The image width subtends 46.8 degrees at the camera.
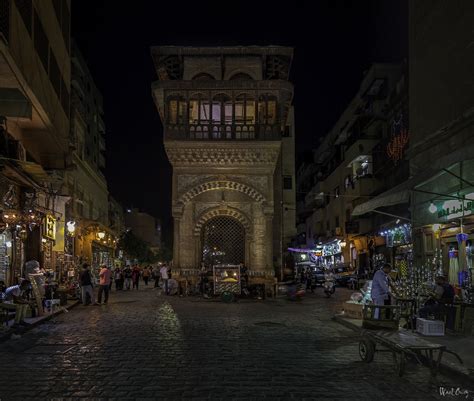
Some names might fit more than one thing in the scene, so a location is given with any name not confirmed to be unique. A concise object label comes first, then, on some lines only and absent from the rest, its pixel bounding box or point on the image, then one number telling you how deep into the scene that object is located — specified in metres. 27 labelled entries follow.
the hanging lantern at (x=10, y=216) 14.62
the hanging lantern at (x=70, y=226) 22.49
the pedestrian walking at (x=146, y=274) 37.84
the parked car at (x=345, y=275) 33.86
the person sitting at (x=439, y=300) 11.38
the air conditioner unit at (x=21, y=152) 15.55
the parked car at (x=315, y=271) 33.12
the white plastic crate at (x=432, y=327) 10.45
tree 59.38
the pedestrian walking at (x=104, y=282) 19.67
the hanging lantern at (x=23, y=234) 16.62
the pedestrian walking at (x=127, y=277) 31.48
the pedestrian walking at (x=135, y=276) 31.50
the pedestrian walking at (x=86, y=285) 19.47
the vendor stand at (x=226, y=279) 21.66
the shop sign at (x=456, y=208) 14.10
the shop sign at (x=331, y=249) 47.22
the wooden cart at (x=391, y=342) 7.33
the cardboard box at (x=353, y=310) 14.13
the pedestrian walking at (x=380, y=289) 10.88
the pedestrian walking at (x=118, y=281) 30.75
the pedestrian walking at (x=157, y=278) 33.00
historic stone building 24.00
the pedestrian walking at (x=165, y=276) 25.04
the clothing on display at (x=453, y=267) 15.90
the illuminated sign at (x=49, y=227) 19.19
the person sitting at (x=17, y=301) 12.34
